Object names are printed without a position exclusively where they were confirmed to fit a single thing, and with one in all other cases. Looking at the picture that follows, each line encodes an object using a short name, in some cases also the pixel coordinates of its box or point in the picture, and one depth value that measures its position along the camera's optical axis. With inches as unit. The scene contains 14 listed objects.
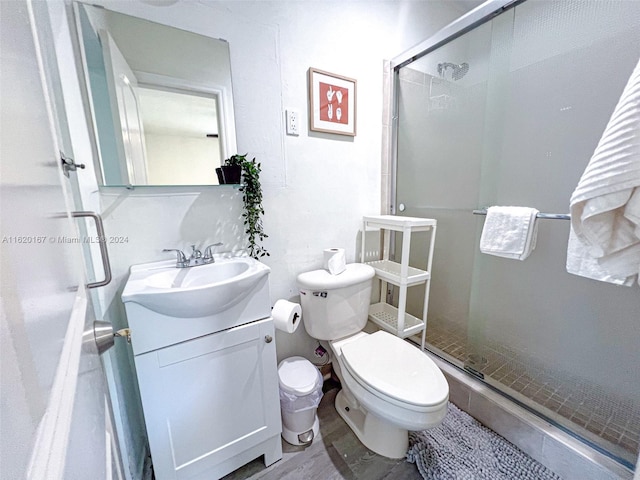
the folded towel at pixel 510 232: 42.8
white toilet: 36.3
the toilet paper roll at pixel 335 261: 51.5
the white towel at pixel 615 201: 25.8
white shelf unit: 51.9
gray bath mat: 40.2
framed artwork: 51.3
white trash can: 44.8
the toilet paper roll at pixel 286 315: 45.4
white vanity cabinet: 32.8
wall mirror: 36.2
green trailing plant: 44.1
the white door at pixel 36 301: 7.3
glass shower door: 39.1
